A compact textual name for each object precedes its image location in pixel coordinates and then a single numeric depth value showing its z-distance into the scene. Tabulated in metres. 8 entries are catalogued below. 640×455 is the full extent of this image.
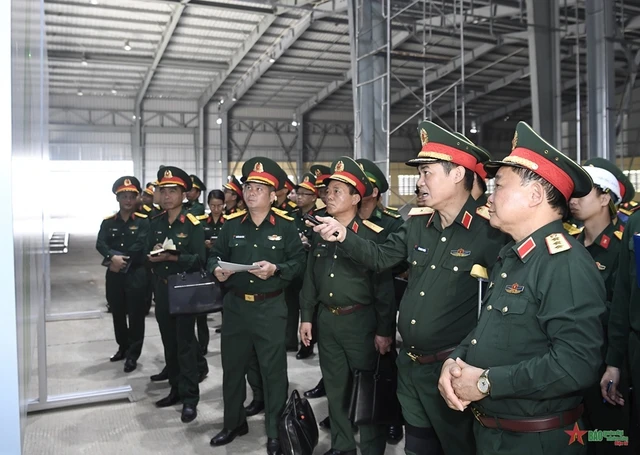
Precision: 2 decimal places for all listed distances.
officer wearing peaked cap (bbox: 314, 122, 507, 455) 2.41
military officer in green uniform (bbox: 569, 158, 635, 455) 2.77
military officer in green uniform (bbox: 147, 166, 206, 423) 4.12
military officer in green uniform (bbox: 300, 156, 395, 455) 3.21
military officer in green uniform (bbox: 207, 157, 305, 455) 3.52
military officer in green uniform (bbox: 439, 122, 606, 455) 1.66
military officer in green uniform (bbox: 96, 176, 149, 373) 5.21
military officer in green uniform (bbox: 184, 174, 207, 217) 6.72
